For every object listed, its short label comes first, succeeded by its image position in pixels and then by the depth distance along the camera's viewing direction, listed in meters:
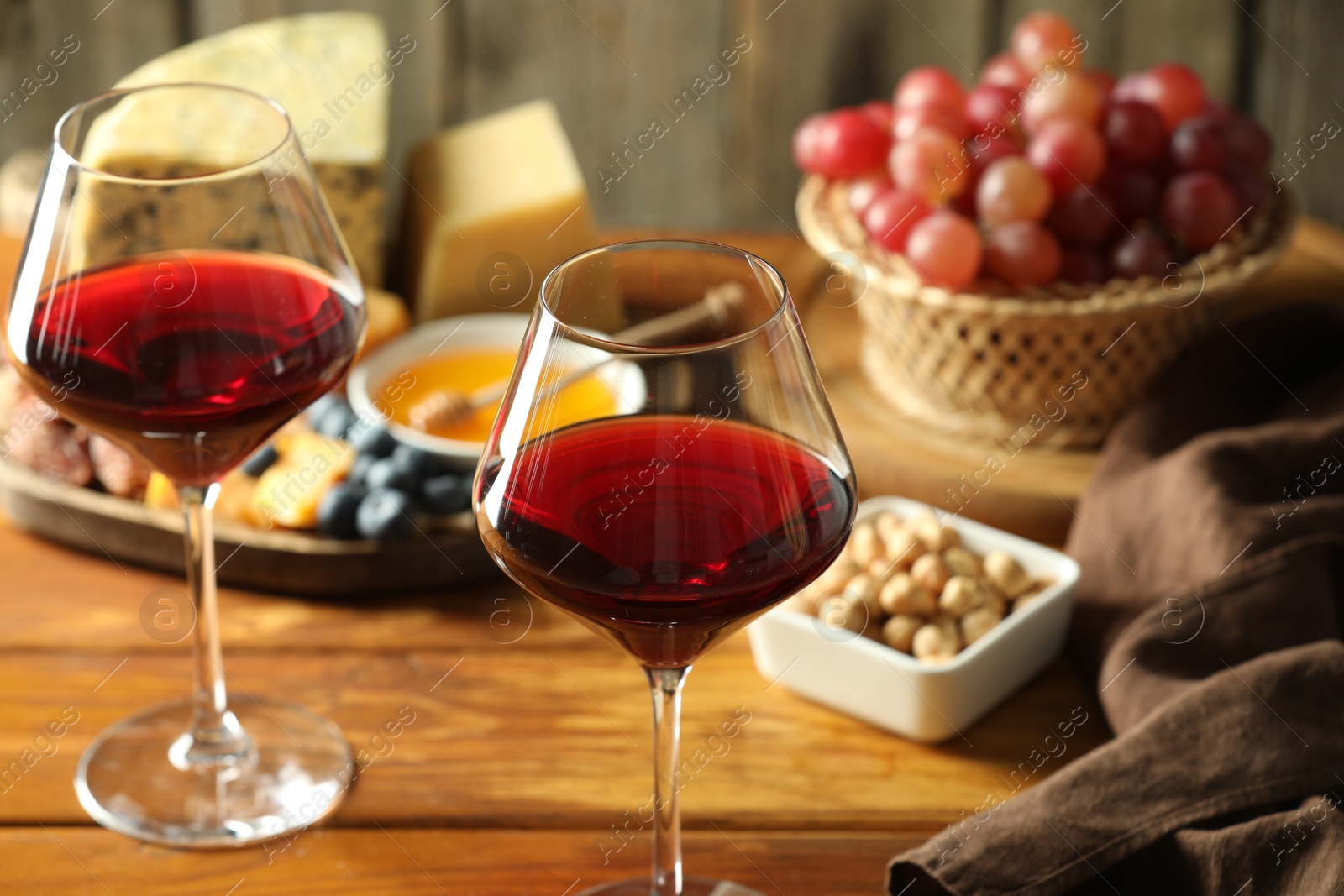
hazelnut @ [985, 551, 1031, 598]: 1.09
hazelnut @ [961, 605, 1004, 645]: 1.08
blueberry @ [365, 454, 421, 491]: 1.15
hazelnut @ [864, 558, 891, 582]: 1.10
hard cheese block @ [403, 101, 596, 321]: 1.36
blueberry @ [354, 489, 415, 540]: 1.14
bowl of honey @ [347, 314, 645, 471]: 1.23
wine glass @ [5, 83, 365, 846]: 0.99
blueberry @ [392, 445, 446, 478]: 1.16
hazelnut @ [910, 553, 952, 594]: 1.09
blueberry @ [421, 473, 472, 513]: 1.15
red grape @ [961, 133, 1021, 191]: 1.23
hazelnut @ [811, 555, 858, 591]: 1.09
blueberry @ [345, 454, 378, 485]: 1.17
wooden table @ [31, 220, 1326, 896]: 1.02
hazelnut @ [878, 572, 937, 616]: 1.08
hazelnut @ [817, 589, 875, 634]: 1.07
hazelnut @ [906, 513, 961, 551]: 1.11
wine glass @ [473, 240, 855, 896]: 0.91
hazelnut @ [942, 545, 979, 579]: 1.10
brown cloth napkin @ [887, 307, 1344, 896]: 0.99
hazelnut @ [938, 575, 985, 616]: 1.08
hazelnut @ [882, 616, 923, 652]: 1.08
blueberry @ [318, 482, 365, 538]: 1.14
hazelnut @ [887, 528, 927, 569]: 1.10
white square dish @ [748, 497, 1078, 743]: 1.05
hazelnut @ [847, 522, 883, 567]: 1.11
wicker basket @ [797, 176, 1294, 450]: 1.19
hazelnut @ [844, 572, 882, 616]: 1.08
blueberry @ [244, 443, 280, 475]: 1.19
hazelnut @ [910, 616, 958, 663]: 1.07
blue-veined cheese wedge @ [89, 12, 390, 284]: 1.37
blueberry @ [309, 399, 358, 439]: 1.21
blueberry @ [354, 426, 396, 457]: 1.18
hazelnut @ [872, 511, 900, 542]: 1.12
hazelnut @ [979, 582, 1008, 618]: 1.09
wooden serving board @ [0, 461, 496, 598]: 1.14
